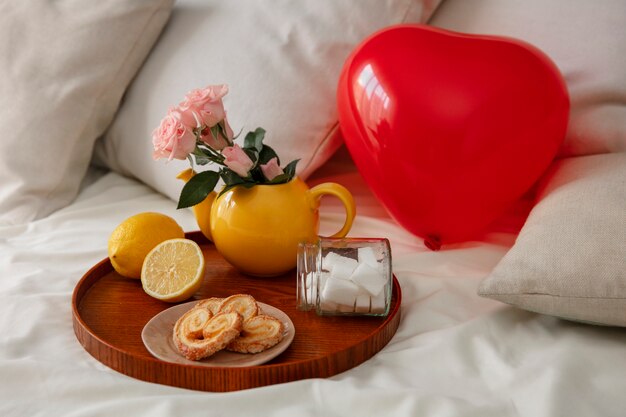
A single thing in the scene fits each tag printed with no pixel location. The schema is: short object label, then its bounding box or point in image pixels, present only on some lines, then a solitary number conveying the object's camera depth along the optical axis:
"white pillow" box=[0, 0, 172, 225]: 1.41
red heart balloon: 1.17
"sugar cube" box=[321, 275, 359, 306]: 0.94
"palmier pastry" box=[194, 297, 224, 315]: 0.93
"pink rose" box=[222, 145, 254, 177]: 1.01
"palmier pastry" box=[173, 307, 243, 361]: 0.85
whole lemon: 1.06
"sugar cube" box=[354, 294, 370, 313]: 0.94
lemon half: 1.00
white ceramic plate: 0.86
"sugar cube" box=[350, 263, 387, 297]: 0.93
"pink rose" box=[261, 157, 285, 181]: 1.06
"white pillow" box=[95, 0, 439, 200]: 1.37
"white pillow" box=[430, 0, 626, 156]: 1.27
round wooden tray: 0.84
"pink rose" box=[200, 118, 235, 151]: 1.02
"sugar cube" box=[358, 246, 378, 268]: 0.95
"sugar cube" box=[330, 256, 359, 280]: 0.94
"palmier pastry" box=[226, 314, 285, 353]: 0.87
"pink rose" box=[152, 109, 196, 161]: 0.97
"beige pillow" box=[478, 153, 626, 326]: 0.92
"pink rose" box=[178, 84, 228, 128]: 0.98
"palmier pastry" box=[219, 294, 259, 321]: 0.92
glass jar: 0.94
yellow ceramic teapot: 1.04
